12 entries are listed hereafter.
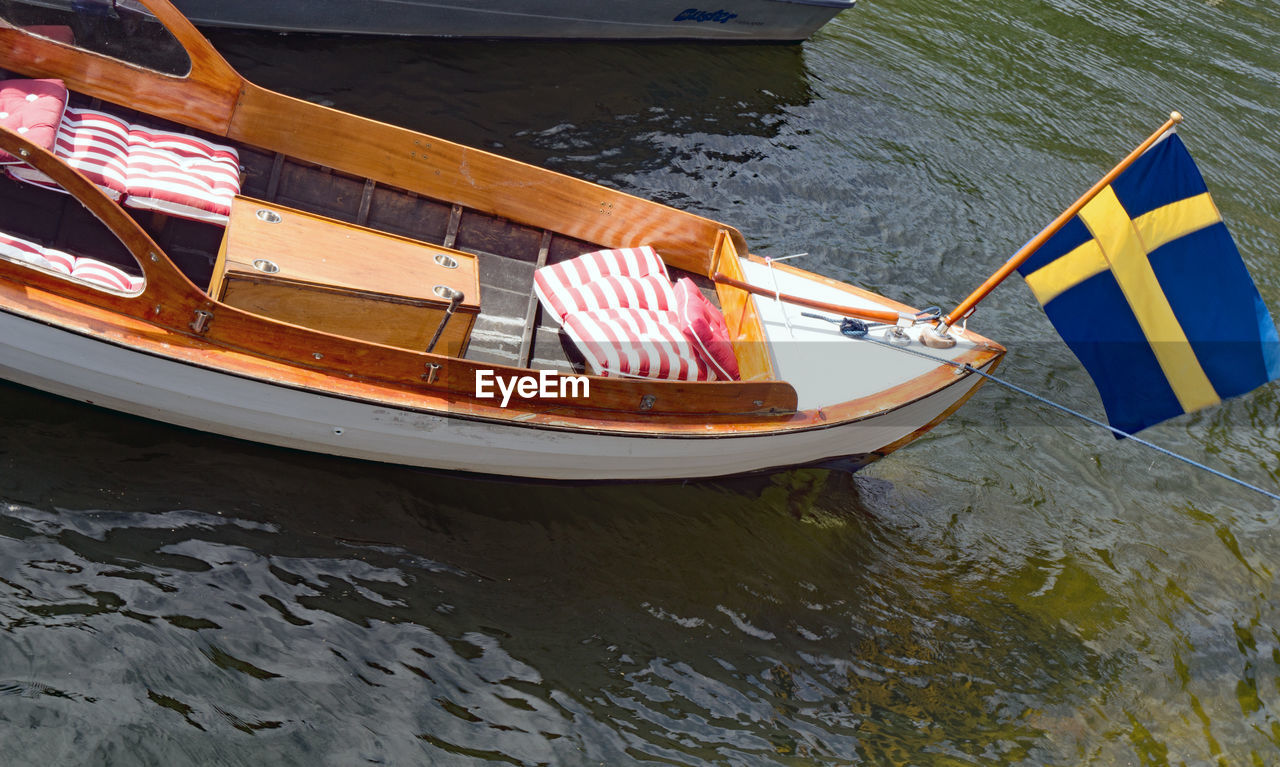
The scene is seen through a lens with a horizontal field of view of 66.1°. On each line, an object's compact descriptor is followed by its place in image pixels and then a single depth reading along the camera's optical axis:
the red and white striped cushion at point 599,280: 6.91
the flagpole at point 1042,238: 6.34
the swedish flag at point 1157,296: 6.38
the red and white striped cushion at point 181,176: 6.54
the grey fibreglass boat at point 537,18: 11.03
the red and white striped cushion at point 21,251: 5.79
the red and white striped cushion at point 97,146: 6.41
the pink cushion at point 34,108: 6.23
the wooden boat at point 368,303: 5.87
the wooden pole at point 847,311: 7.34
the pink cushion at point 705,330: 7.03
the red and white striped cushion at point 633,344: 6.66
